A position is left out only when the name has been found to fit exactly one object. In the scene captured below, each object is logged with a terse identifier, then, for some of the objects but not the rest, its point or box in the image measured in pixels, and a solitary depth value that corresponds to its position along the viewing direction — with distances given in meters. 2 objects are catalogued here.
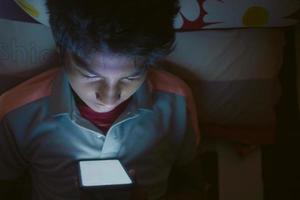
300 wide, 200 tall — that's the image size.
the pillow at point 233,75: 1.05
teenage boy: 0.75
